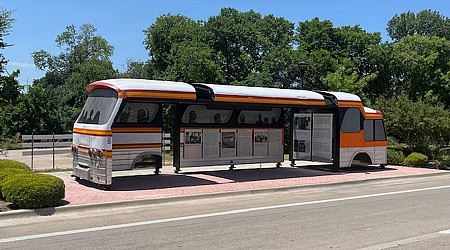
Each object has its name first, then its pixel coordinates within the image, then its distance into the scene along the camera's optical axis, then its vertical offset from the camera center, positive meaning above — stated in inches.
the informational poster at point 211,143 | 668.7 -21.7
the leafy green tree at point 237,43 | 1517.0 +256.1
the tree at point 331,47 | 1444.4 +253.0
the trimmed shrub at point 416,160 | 863.1 -54.9
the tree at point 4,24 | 1246.7 +250.4
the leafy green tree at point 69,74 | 1701.5 +237.3
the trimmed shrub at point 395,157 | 895.0 -52.1
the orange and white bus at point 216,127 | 530.3 -1.0
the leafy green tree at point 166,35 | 1498.5 +272.6
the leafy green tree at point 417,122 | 867.4 +9.5
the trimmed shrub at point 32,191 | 398.0 -51.5
